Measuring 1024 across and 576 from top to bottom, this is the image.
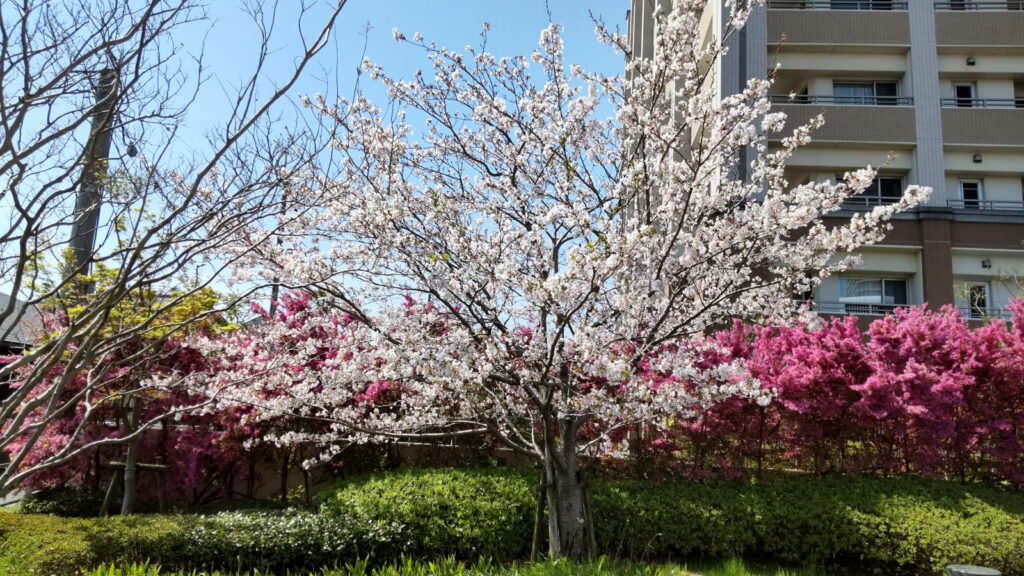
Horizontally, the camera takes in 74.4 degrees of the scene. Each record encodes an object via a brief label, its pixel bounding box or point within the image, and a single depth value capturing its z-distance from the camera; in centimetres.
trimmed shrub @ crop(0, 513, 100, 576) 505
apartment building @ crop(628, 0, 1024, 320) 1702
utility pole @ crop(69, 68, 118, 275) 306
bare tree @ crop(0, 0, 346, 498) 295
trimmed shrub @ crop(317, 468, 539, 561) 692
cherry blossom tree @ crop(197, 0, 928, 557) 513
